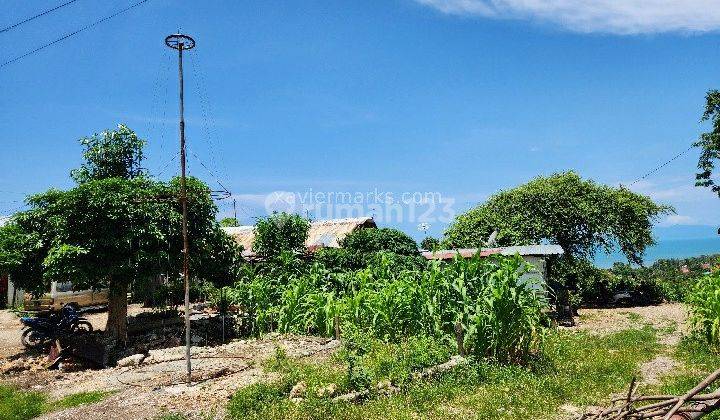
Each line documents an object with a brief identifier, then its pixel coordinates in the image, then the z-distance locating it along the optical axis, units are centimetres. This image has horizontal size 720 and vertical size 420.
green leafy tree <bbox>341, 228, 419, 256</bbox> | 1689
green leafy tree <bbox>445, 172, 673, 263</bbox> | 2334
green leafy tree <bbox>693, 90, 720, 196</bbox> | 2220
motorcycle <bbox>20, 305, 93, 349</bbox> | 1348
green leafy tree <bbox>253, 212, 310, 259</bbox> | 1825
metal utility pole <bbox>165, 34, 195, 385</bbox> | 895
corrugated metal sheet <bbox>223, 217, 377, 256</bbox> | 2291
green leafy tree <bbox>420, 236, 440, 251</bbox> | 2517
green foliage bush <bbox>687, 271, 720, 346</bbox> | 1030
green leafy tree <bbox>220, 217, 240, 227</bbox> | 3900
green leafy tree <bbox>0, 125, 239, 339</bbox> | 1276
